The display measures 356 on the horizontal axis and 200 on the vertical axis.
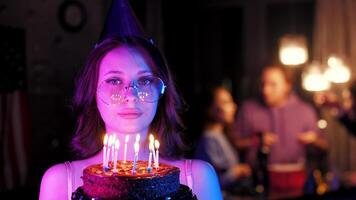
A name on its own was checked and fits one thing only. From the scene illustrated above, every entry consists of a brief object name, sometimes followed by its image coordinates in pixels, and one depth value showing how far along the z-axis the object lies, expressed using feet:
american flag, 10.26
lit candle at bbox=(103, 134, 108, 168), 4.17
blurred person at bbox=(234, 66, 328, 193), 17.24
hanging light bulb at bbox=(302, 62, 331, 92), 17.11
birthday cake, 3.77
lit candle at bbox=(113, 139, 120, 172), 4.00
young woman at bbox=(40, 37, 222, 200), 4.48
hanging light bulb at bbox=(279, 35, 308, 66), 18.28
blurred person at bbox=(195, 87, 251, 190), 11.51
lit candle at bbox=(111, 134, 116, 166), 4.18
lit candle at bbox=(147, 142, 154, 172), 3.97
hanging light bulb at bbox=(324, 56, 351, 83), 17.40
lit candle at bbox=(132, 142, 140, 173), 3.91
